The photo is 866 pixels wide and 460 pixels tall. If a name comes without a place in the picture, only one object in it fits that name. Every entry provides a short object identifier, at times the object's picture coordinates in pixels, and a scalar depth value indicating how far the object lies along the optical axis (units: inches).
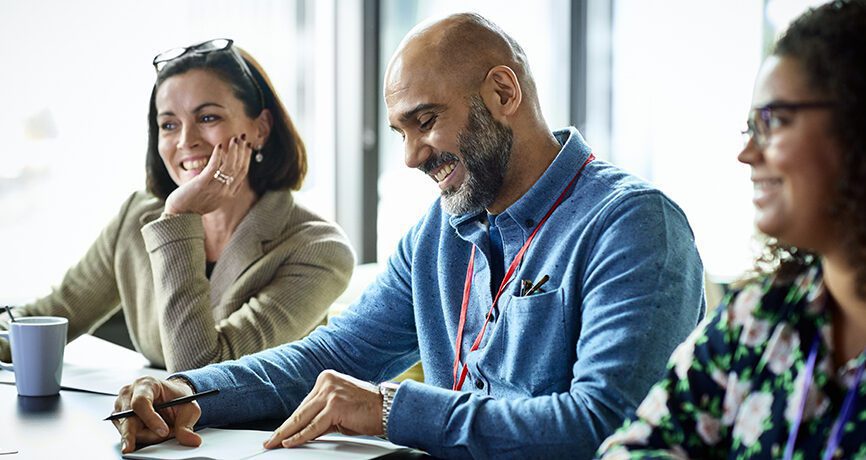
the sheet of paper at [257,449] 69.0
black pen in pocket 74.7
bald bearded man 69.6
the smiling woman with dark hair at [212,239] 91.2
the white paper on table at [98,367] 83.1
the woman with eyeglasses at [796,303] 59.1
